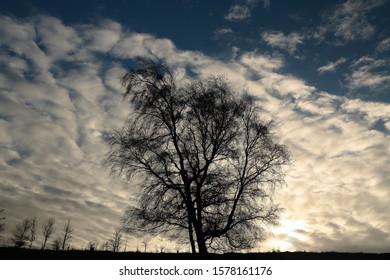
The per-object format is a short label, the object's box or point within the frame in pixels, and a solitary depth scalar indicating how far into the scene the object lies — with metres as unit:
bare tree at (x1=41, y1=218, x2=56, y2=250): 83.54
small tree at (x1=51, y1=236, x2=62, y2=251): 88.07
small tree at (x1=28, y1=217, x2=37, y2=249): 82.91
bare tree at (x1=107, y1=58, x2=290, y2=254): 20.97
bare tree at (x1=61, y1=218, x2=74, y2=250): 86.44
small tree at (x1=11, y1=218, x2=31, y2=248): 83.06
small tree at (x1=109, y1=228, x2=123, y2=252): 88.03
